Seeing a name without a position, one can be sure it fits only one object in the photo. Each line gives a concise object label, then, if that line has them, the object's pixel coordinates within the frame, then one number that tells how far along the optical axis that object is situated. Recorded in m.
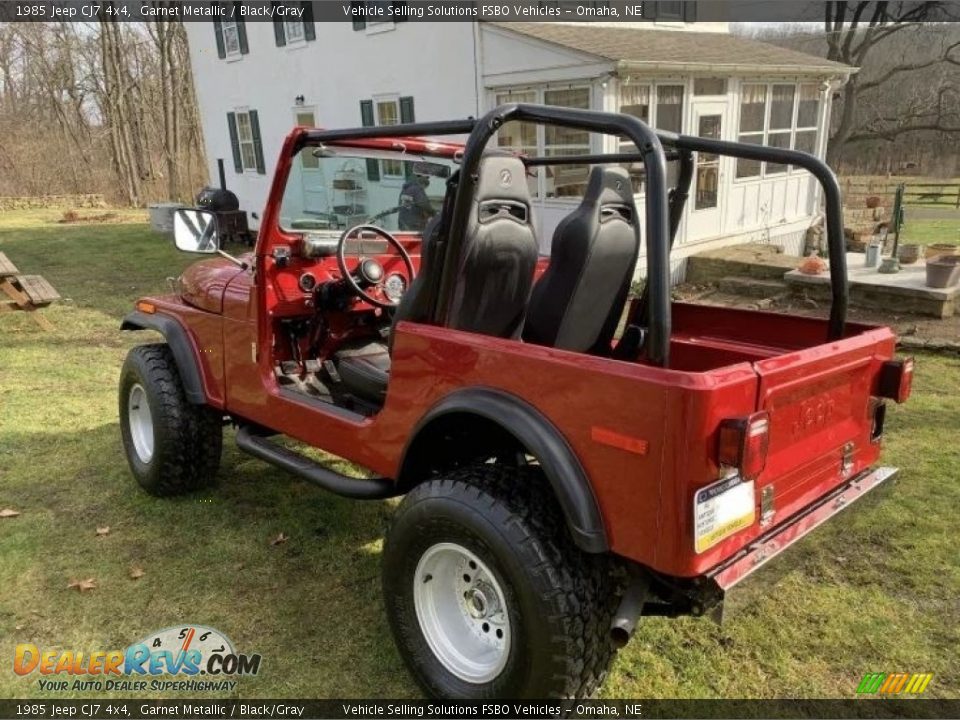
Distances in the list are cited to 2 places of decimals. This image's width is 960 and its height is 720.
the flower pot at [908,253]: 8.98
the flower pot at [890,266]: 8.49
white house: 9.22
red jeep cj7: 1.84
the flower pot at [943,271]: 7.40
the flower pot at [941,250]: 8.46
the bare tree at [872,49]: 26.64
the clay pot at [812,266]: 8.51
